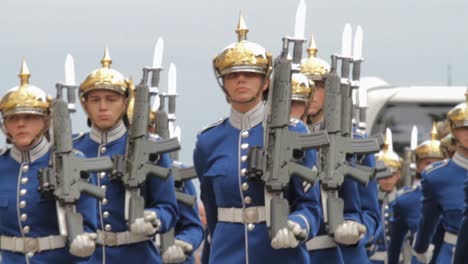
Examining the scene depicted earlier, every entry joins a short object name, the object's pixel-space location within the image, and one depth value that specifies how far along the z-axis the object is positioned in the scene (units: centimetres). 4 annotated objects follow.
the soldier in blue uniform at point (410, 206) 2705
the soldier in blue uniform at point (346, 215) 1895
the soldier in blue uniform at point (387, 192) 2814
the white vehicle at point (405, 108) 4672
